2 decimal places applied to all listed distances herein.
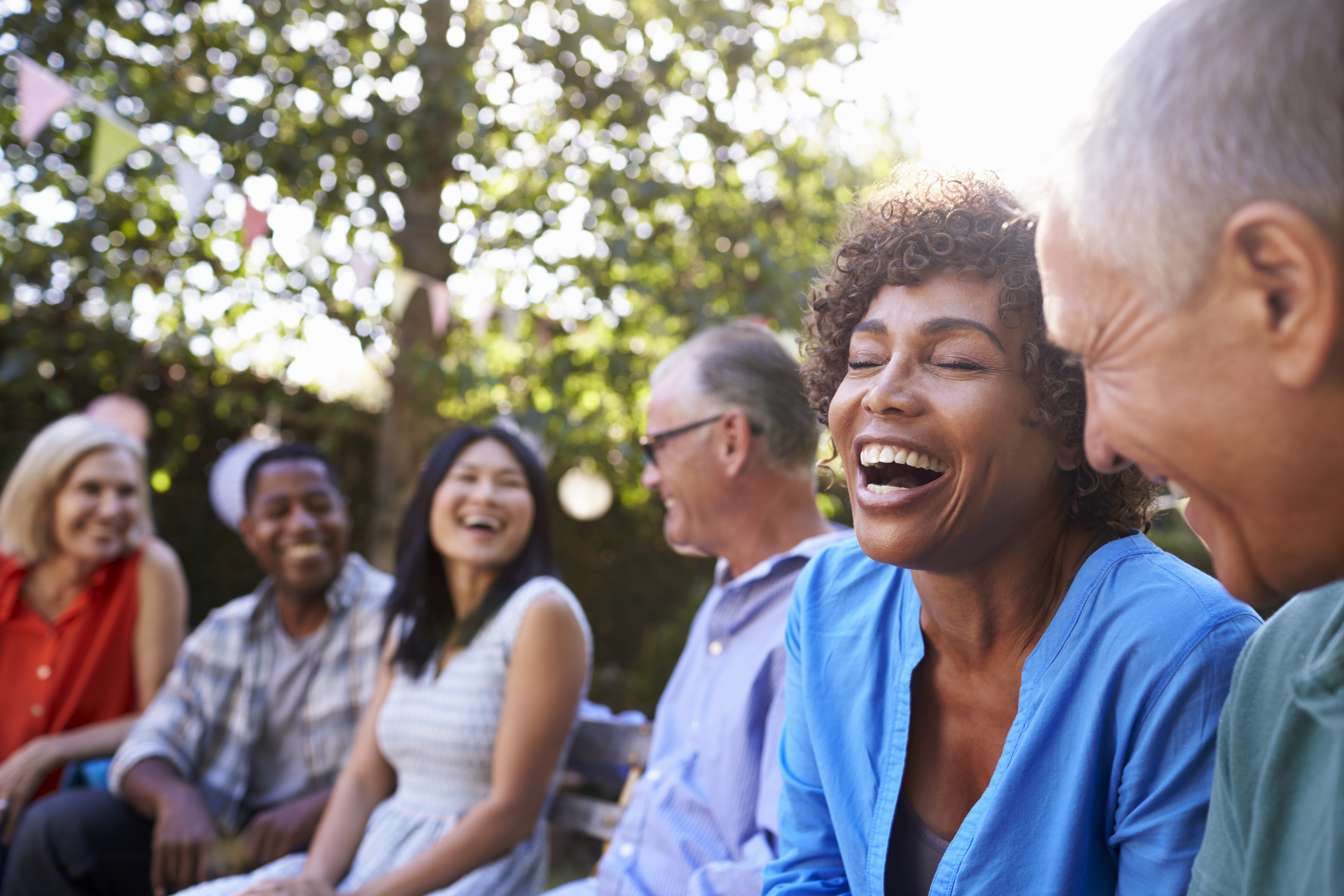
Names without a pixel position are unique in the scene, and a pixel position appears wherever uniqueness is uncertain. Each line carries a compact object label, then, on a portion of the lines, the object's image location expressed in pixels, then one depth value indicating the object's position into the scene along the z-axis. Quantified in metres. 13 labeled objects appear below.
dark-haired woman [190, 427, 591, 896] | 2.81
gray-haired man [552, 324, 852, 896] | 2.30
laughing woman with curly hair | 1.35
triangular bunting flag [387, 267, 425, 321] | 5.48
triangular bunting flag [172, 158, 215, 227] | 4.70
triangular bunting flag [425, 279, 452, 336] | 5.66
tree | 5.37
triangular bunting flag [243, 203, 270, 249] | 5.04
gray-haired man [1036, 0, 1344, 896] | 0.78
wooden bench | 3.04
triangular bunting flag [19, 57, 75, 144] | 4.34
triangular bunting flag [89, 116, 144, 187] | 4.40
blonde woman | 3.78
